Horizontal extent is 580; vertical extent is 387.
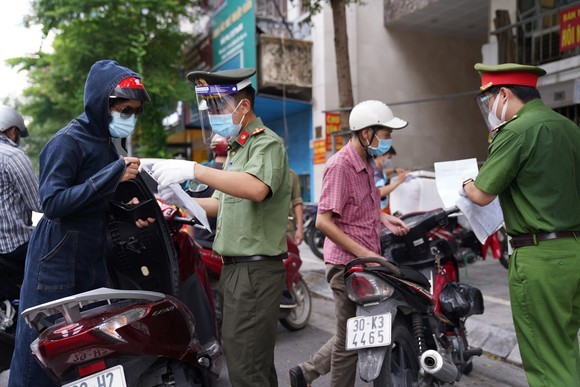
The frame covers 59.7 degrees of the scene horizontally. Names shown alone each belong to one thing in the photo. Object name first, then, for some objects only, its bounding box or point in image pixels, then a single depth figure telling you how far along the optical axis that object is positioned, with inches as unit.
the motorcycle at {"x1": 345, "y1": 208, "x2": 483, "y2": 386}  96.4
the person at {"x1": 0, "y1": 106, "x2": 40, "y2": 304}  120.5
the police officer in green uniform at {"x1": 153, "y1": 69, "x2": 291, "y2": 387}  84.0
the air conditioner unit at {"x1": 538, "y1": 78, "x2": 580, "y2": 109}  282.5
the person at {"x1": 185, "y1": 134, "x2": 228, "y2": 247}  167.9
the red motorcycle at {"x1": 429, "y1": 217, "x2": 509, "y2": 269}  221.7
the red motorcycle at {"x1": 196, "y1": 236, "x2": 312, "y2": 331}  162.9
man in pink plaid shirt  109.7
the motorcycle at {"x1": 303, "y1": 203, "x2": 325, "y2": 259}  329.7
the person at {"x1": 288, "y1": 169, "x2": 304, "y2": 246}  232.5
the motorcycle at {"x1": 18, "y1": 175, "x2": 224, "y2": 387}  75.0
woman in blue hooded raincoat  82.7
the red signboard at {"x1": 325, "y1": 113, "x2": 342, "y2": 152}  452.4
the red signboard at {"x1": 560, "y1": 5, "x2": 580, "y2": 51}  265.9
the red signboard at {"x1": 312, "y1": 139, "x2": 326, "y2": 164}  459.3
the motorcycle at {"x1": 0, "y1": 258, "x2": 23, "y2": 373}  124.1
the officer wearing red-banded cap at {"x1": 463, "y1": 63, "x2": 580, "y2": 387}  87.2
